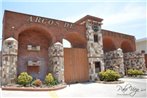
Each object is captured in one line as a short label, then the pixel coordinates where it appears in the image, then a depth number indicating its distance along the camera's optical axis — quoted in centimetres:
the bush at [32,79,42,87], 883
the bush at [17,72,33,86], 870
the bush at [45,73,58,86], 922
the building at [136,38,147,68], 2126
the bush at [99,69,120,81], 1095
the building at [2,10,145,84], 933
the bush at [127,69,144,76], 1385
